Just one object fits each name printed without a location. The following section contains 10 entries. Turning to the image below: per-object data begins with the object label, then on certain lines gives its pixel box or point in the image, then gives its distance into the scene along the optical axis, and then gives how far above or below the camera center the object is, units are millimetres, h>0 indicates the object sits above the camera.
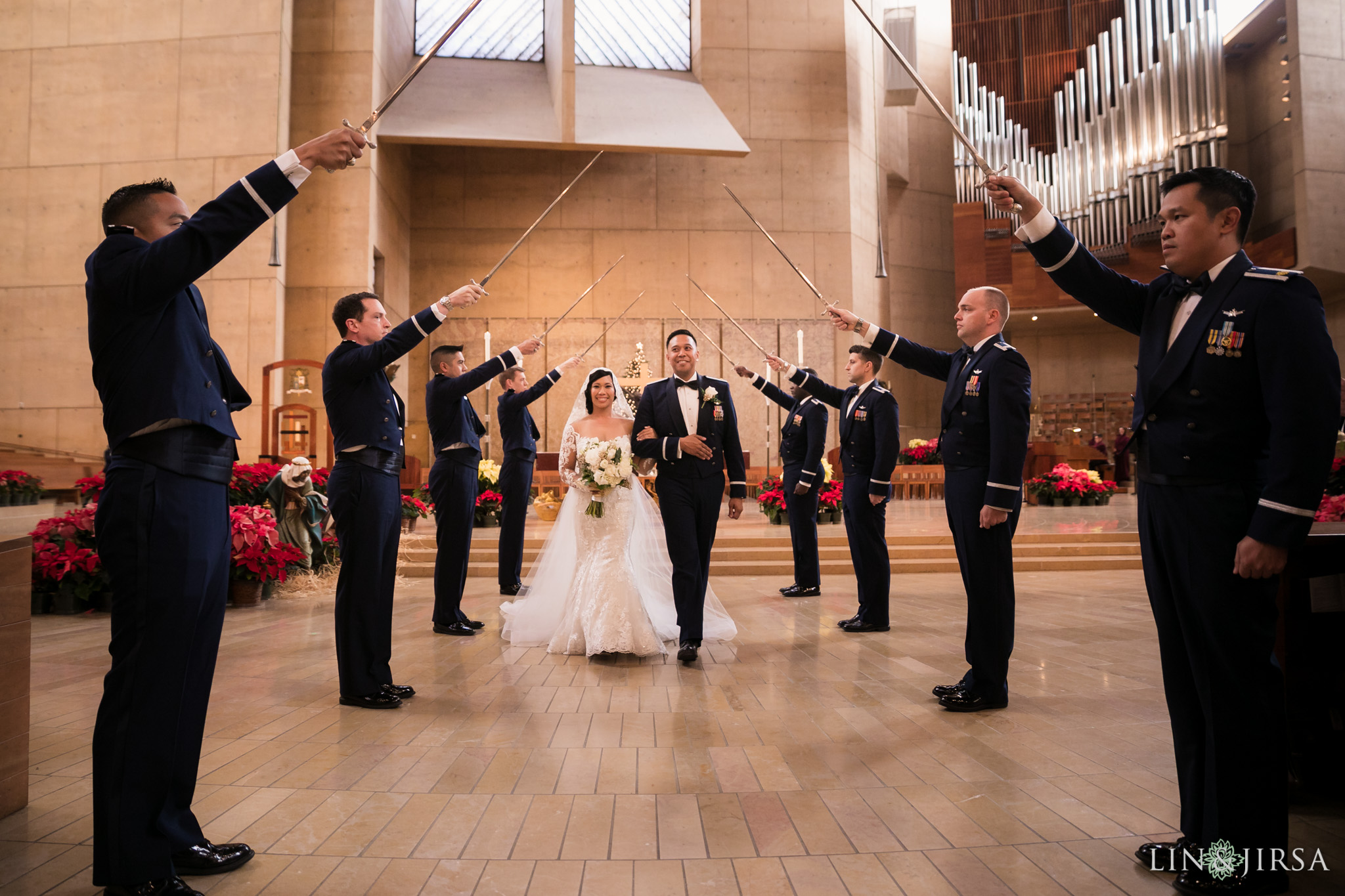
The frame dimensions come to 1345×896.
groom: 4996 +152
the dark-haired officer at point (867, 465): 5945 +142
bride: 5148 -580
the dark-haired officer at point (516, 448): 7102 +323
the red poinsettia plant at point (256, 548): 7059 -518
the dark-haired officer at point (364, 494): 4062 -33
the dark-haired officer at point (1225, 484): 2096 -3
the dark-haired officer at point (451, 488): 5832 -12
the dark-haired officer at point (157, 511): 2162 -62
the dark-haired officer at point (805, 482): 7391 +27
